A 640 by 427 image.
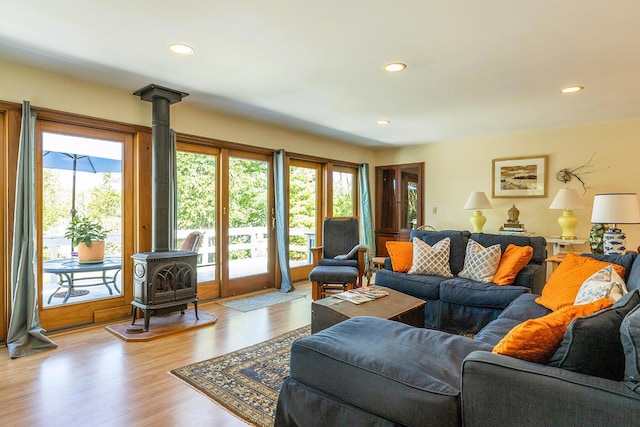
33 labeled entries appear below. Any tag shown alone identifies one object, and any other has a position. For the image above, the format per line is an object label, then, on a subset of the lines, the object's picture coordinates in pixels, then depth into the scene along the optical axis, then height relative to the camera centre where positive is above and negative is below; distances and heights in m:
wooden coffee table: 2.63 -0.70
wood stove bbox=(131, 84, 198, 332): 3.40 -0.34
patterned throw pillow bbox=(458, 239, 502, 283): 3.46 -0.46
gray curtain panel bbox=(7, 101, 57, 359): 2.97 -0.28
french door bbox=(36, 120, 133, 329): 3.32 +0.07
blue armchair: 4.66 -0.30
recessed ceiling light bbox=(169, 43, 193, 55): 2.62 +1.26
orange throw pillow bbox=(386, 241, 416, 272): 3.98 -0.44
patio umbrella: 3.34 +0.56
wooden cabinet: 6.52 +0.27
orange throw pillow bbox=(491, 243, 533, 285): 3.30 -0.46
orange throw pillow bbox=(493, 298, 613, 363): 1.30 -0.45
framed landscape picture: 5.19 +0.56
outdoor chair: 4.09 -0.26
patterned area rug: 2.09 -1.08
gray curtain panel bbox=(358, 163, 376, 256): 6.62 +0.23
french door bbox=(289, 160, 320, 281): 5.64 +0.06
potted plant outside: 3.49 -0.16
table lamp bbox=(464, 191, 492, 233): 5.21 +0.15
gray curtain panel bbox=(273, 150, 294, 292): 5.15 +0.11
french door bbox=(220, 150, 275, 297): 4.71 -0.09
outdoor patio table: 3.37 -0.48
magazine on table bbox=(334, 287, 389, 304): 2.92 -0.65
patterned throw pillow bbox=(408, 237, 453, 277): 3.77 -0.45
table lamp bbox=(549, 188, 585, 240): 4.40 +0.09
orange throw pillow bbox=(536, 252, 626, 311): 2.51 -0.48
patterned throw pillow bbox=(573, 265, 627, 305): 1.96 -0.42
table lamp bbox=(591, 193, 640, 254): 3.33 -0.01
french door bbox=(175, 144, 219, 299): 4.27 +0.18
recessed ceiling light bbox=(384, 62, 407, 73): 2.91 +1.22
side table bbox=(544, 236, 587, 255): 4.54 -0.35
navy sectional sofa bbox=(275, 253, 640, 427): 1.14 -0.65
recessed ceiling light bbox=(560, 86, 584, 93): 3.39 +1.18
